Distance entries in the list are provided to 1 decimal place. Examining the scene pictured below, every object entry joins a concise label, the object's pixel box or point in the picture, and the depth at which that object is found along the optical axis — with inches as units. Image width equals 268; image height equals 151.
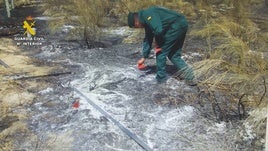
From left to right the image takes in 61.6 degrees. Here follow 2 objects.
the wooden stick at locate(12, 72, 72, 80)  128.7
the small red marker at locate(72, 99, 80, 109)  107.9
